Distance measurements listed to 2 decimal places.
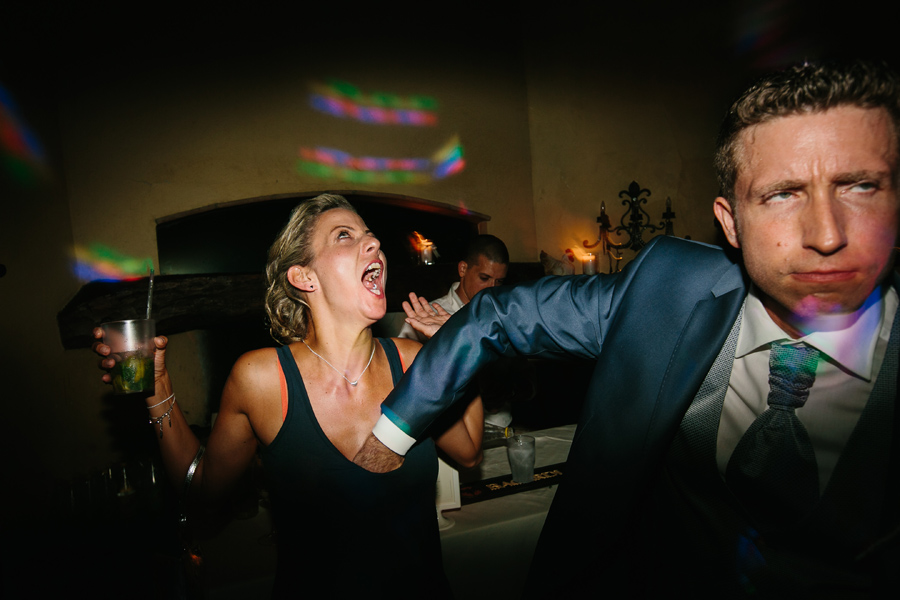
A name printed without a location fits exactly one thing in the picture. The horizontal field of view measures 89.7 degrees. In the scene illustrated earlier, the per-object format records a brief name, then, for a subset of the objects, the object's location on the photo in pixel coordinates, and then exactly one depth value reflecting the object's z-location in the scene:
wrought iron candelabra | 5.62
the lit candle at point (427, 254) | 4.72
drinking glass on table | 2.17
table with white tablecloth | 1.84
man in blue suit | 0.99
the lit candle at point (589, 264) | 5.04
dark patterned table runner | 2.09
